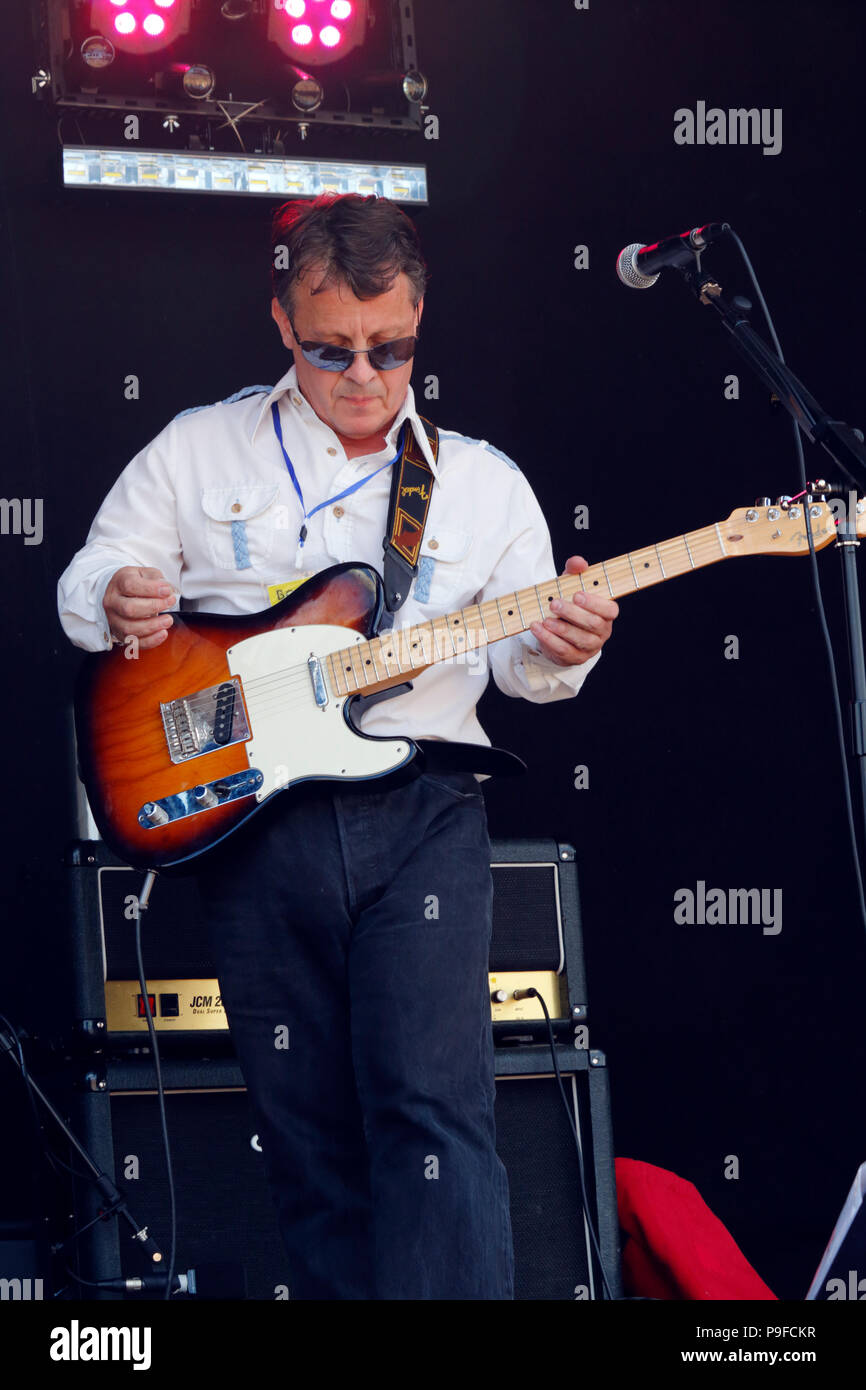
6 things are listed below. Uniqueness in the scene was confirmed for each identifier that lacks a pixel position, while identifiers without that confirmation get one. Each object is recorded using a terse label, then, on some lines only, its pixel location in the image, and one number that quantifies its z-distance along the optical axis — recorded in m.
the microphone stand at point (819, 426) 2.04
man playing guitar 2.08
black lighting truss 3.48
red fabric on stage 2.84
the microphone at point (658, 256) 2.30
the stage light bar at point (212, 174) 3.58
